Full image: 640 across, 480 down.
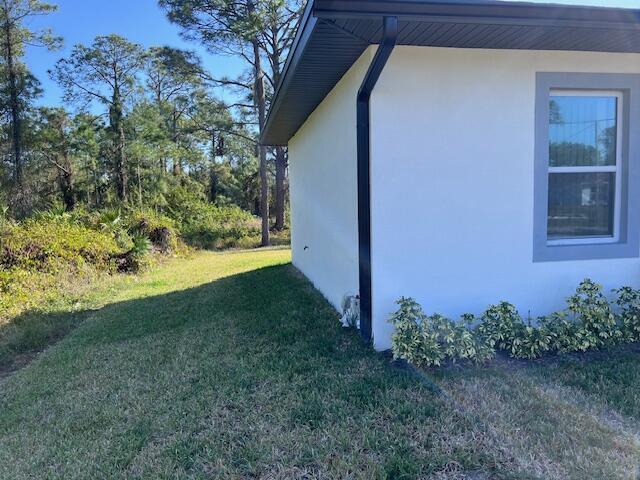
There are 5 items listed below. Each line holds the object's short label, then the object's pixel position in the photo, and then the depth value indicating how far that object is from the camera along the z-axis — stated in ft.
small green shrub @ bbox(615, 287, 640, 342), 13.00
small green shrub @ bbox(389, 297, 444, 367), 11.69
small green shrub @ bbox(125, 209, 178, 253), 46.03
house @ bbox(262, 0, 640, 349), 12.73
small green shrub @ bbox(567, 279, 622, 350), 12.63
